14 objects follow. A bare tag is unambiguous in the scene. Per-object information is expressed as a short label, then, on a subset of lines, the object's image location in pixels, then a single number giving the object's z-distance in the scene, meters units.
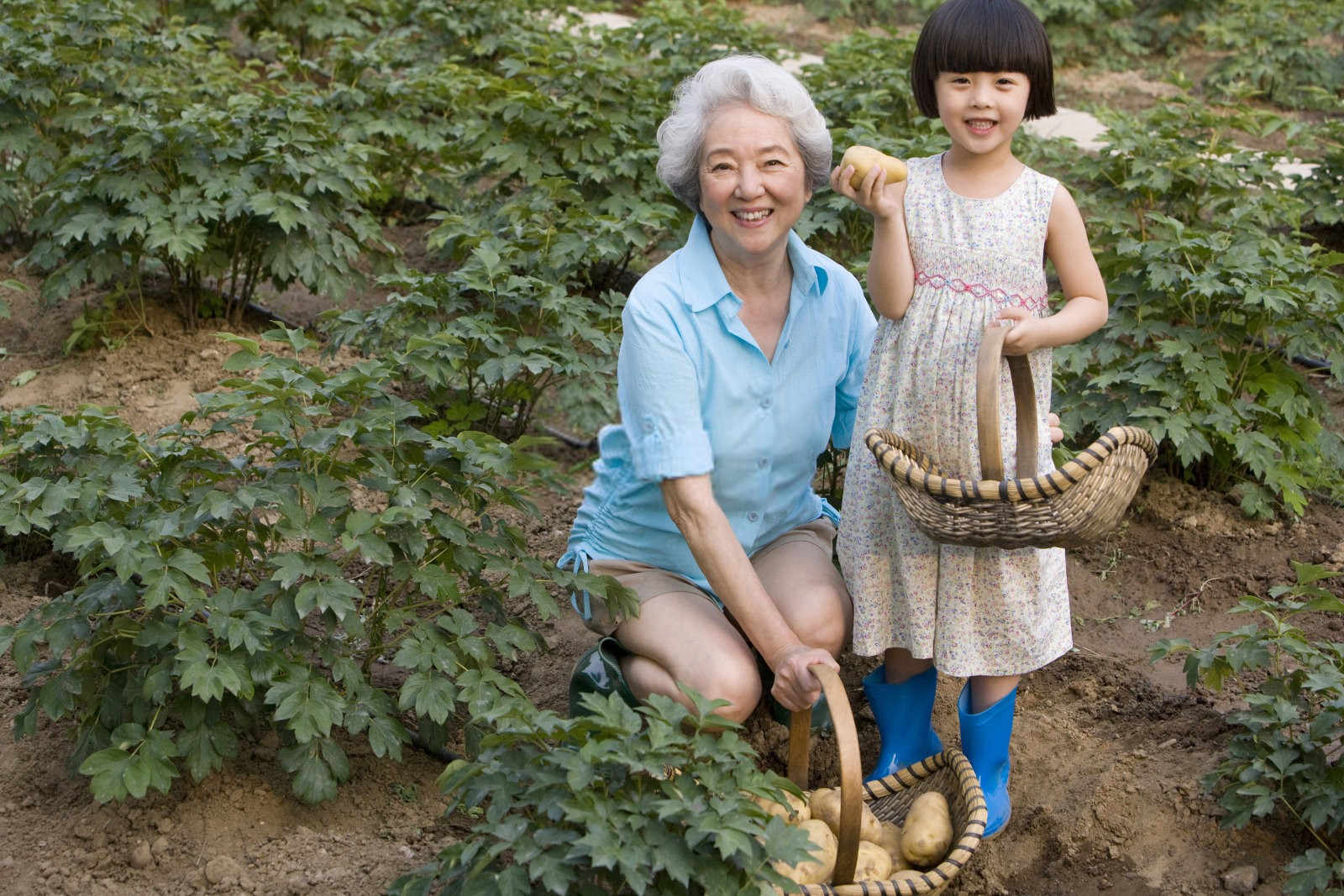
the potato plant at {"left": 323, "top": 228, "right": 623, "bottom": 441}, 3.65
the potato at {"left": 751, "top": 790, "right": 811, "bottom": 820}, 2.44
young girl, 2.47
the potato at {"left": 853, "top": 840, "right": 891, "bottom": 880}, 2.48
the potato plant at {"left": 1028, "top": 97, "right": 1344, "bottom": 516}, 3.89
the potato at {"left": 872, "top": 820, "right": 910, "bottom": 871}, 2.63
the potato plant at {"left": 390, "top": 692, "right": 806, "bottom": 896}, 2.05
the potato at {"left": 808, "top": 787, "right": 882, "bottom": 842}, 2.57
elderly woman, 2.68
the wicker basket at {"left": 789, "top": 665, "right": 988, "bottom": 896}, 2.31
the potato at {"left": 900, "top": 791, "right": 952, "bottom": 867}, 2.55
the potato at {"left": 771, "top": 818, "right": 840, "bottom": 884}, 2.37
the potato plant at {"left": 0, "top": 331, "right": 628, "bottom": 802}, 2.51
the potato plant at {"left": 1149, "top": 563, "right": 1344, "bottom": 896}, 2.52
